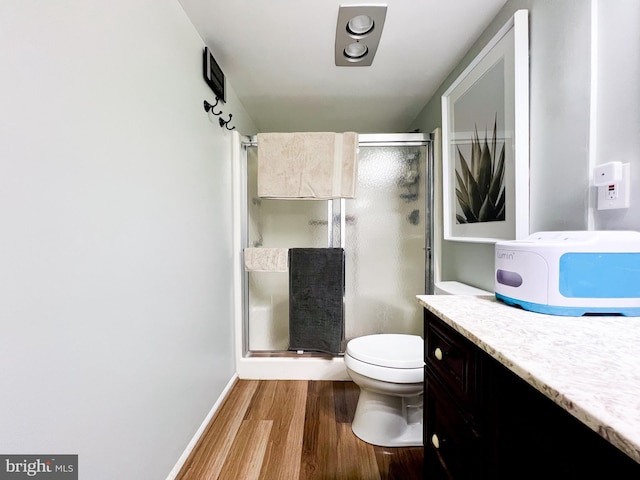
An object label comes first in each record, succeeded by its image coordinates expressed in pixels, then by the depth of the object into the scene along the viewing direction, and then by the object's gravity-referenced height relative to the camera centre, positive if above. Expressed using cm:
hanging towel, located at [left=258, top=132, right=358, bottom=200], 195 +48
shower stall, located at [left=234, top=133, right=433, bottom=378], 214 -2
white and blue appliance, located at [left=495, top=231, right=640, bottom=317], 76 -10
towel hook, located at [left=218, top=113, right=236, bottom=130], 181 +73
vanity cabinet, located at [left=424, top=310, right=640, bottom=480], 42 -38
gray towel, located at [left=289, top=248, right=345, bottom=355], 202 -44
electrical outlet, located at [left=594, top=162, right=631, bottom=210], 80 +14
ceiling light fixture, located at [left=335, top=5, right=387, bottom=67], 133 +104
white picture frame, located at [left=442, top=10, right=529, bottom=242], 118 +46
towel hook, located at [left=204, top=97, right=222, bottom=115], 157 +73
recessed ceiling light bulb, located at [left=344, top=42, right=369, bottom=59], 158 +105
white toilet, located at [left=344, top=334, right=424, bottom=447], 135 -78
